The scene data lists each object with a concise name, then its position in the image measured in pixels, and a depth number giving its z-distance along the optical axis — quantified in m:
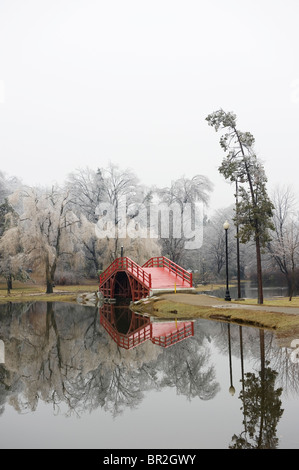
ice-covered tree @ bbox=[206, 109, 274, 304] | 24.05
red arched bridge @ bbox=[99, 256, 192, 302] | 28.09
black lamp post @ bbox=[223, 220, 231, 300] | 25.34
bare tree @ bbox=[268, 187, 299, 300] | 35.79
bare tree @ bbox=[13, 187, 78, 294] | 37.91
